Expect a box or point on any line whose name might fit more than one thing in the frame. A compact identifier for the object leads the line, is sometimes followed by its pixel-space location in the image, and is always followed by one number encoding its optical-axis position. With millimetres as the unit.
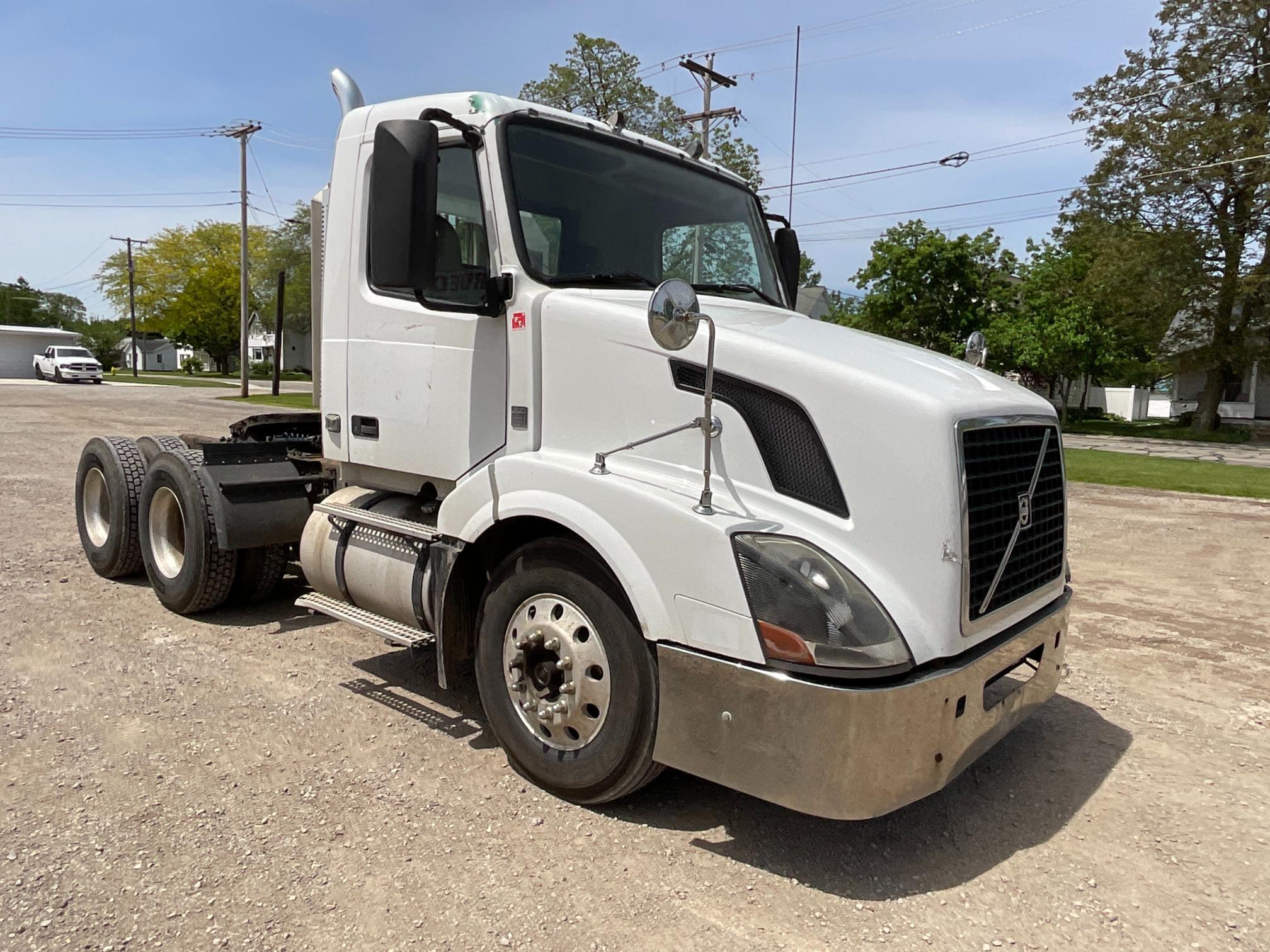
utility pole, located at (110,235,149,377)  64188
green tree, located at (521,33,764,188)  27406
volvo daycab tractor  2941
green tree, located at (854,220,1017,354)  33156
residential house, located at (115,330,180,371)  98000
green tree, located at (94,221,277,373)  63500
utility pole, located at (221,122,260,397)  35094
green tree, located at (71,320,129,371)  81688
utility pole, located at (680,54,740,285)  25281
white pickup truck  47594
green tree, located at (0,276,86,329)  103188
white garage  62469
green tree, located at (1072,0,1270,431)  30734
